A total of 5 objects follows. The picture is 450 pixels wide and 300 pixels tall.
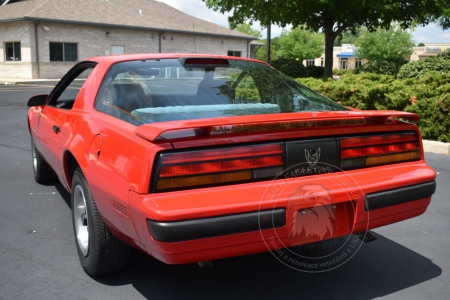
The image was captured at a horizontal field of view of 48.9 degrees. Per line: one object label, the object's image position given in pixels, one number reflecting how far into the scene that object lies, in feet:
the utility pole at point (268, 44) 76.22
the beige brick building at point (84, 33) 107.45
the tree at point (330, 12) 51.72
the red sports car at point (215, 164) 8.43
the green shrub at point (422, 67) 63.37
